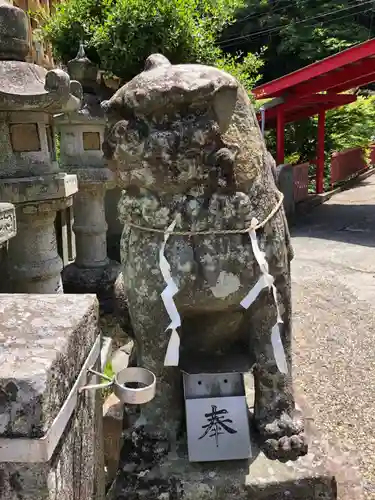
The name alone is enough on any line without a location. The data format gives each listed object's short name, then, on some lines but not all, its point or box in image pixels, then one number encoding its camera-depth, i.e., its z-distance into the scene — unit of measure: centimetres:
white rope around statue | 151
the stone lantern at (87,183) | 383
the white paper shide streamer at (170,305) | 151
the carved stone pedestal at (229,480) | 160
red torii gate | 748
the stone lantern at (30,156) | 244
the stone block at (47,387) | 70
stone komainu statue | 138
